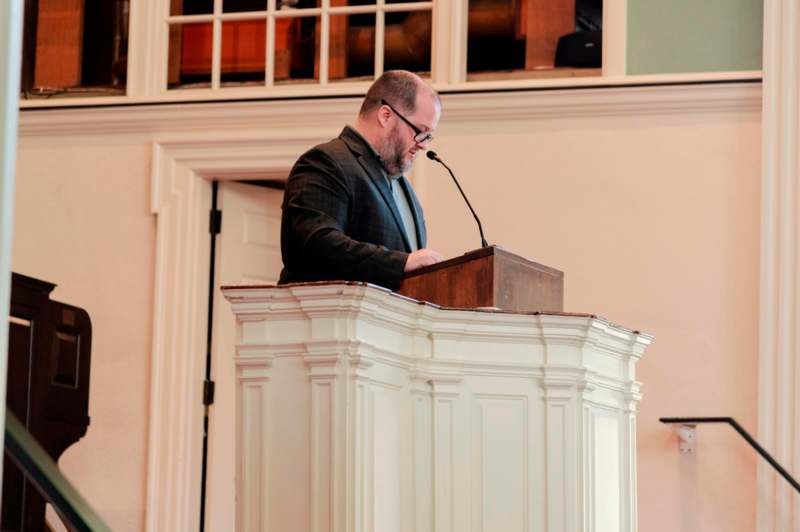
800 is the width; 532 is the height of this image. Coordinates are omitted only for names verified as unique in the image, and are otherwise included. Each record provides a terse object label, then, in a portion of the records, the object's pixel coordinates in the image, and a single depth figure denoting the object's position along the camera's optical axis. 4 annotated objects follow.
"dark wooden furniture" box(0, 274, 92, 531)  10.78
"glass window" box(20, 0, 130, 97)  15.39
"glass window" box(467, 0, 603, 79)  14.36
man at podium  8.11
